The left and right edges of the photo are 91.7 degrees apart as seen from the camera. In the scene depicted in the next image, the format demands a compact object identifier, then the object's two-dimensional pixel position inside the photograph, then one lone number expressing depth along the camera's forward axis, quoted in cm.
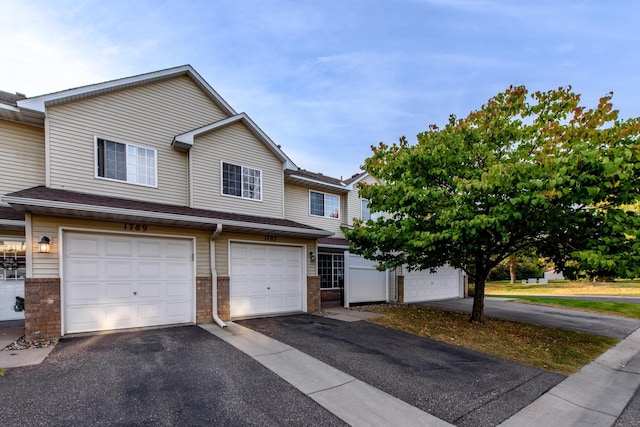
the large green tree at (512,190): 631
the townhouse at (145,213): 745
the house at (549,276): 3783
